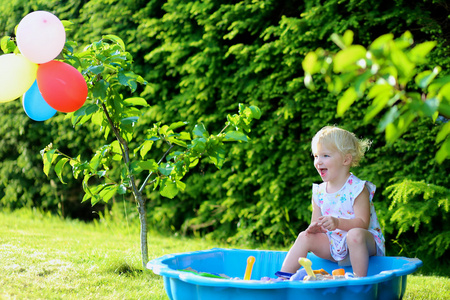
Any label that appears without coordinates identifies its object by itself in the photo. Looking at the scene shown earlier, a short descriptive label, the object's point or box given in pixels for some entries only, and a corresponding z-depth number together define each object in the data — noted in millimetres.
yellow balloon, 3021
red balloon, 2873
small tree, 2936
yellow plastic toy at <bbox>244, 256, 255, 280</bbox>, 2541
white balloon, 2910
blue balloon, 3281
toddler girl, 2486
